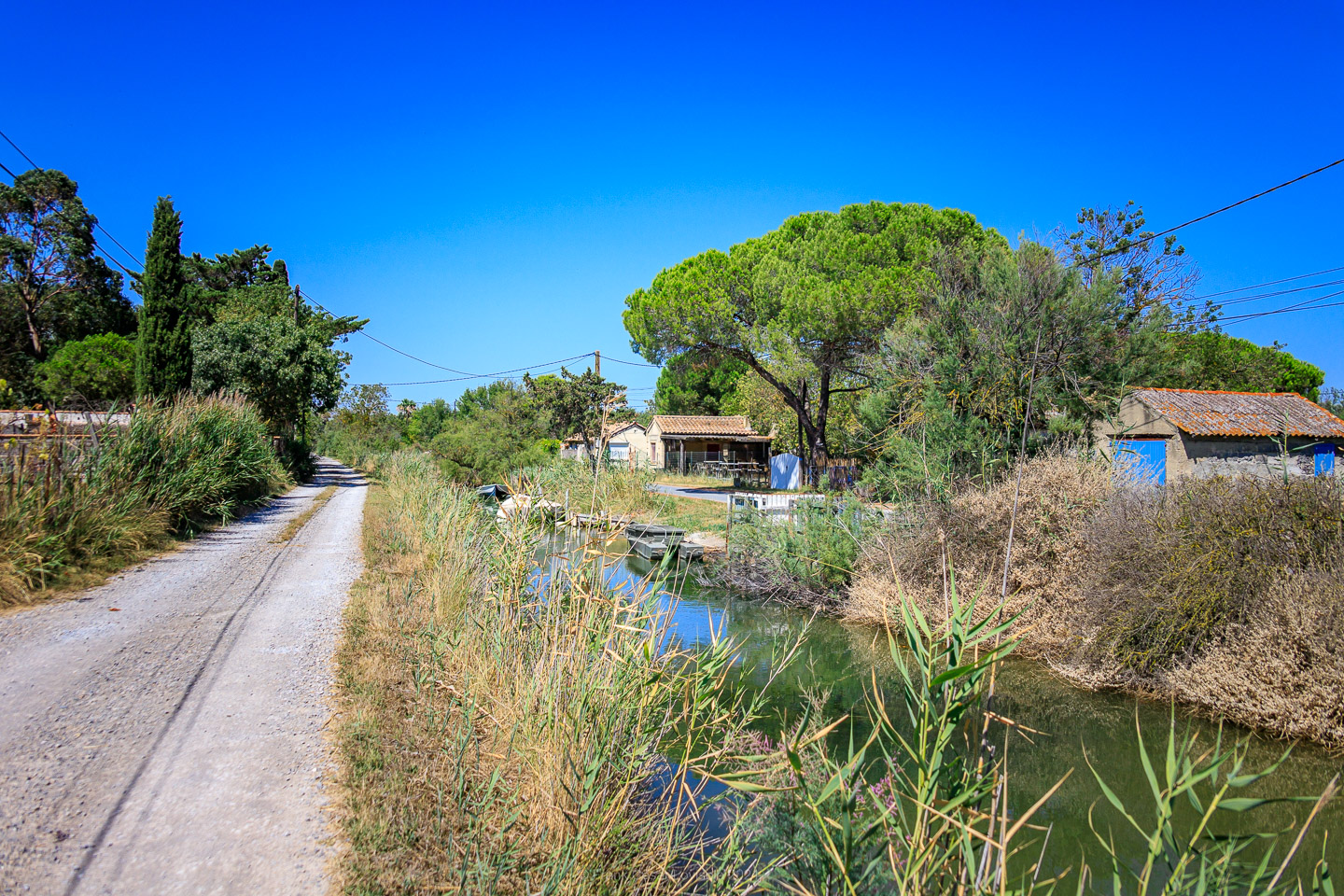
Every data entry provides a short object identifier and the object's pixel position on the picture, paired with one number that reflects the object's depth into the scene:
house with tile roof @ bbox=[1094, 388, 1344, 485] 15.93
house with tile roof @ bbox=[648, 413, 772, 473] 45.19
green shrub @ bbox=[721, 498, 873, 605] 11.59
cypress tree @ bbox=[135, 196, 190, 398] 23.34
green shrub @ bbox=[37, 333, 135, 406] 28.05
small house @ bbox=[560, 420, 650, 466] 54.16
